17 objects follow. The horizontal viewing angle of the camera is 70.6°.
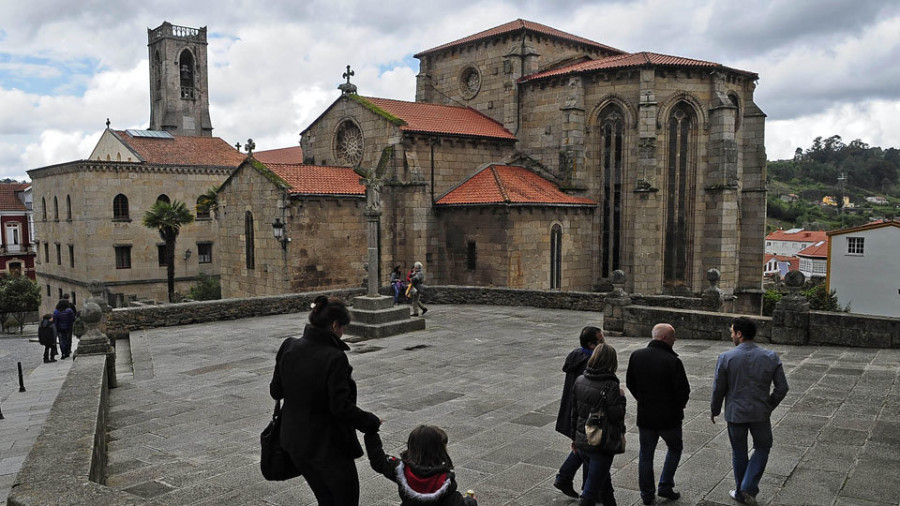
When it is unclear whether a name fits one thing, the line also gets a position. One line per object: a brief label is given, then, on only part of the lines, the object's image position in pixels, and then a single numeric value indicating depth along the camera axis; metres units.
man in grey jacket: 4.84
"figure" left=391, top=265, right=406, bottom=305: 17.14
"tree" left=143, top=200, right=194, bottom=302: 30.64
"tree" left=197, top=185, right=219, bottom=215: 26.97
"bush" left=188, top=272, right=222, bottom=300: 32.78
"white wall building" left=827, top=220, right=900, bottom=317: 35.25
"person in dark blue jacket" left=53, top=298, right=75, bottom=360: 15.07
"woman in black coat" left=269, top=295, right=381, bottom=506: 3.53
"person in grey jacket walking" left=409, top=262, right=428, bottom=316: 16.55
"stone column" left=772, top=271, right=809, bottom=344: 11.27
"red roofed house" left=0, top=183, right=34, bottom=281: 48.41
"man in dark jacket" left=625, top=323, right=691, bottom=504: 4.87
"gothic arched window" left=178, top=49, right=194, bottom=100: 50.28
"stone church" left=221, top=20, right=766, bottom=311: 21.69
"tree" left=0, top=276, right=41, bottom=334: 33.69
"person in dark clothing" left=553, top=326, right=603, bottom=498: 5.01
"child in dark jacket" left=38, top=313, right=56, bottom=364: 15.45
